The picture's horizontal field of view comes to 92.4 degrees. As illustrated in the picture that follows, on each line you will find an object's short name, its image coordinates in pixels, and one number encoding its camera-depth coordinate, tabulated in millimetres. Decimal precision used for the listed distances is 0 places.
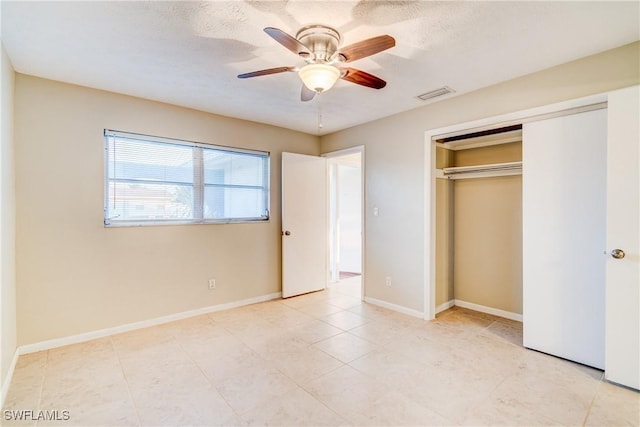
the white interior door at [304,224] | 4512
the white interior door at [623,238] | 2162
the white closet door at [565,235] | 2469
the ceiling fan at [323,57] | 1879
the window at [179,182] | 3244
